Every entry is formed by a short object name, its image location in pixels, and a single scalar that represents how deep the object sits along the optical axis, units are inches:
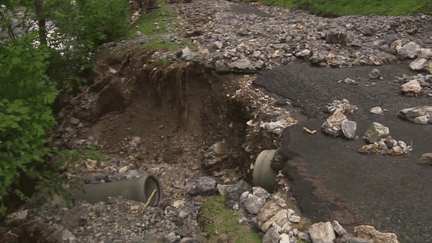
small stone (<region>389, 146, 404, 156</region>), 213.4
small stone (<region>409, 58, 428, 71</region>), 333.7
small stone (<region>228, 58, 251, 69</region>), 361.1
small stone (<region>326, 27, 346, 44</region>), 409.9
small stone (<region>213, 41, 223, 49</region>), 417.4
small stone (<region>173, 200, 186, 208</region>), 275.0
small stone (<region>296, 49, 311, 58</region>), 384.2
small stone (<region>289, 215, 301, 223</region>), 178.5
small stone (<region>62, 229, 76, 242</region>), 220.5
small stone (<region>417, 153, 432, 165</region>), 199.6
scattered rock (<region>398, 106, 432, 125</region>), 245.3
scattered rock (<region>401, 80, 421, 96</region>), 289.0
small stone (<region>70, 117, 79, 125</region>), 414.0
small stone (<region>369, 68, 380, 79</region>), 329.7
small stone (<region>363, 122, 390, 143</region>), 223.2
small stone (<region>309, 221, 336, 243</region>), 161.3
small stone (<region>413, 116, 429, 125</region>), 244.4
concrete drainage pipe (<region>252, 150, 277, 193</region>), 230.5
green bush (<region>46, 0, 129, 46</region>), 402.0
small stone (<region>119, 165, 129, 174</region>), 348.9
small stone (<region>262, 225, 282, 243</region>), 168.0
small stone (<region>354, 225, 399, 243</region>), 154.7
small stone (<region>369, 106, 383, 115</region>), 265.9
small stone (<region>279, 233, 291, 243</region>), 164.7
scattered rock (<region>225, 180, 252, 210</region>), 227.6
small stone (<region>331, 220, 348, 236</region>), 163.5
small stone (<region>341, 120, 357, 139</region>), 233.1
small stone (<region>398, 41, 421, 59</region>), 362.9
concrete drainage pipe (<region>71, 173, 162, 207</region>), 274.1
